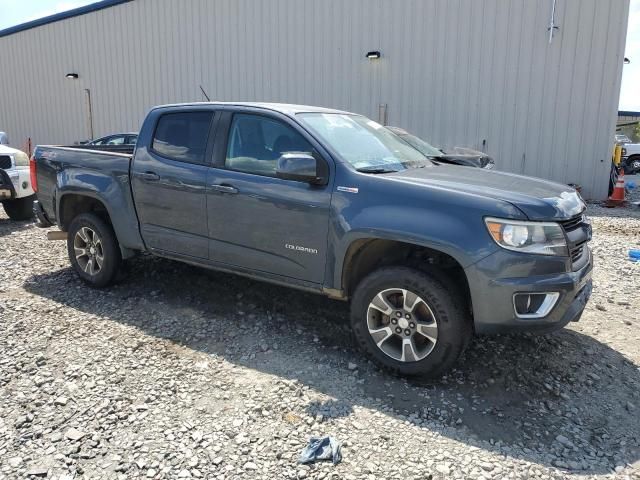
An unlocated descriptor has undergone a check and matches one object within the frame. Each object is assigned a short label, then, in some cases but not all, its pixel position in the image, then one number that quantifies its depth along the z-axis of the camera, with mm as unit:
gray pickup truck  3064
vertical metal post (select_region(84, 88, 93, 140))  19484
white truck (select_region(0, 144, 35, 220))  7836
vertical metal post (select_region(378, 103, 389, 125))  13609
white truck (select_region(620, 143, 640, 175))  22391
